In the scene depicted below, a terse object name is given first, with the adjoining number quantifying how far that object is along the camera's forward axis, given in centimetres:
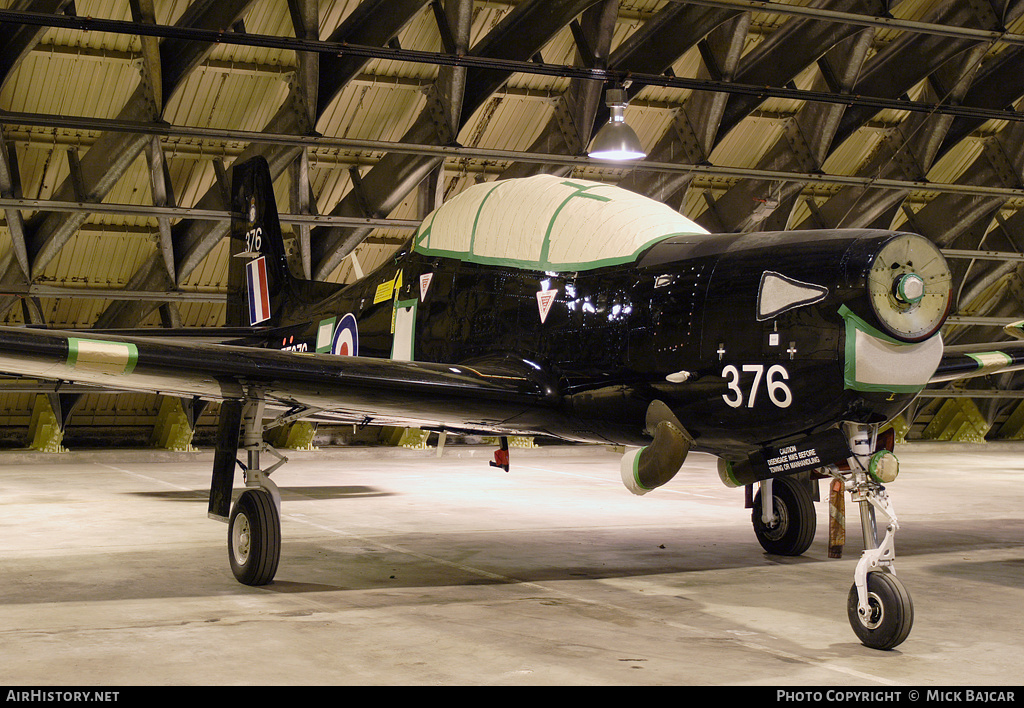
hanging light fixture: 1039
